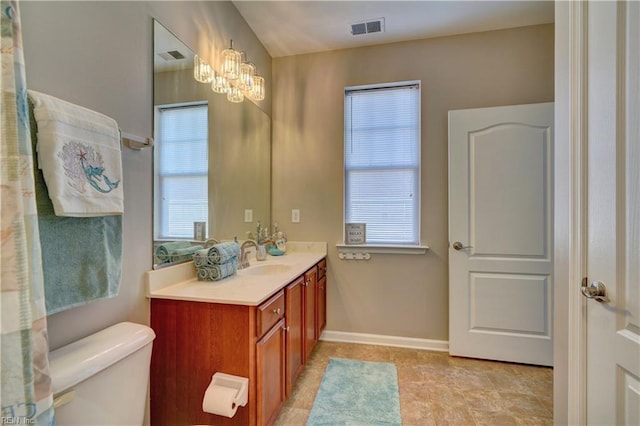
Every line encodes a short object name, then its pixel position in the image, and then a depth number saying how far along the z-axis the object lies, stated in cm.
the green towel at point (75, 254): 85
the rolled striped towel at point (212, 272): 157
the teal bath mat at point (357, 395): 163
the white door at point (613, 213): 89
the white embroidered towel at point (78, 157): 83
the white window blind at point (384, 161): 257
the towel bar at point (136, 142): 119
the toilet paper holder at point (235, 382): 120
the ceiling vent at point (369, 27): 228
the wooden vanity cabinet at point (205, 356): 125
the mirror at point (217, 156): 143
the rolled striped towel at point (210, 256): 157
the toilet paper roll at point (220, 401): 115
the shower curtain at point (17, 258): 65
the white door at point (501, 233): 220
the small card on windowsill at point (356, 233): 262
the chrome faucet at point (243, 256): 199
